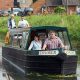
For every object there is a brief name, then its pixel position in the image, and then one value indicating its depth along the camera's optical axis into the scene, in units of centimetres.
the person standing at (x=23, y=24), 2681
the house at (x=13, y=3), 10236
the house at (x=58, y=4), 8744
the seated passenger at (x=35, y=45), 1953
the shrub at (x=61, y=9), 6798
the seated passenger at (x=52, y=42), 1947
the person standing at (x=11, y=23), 2885
